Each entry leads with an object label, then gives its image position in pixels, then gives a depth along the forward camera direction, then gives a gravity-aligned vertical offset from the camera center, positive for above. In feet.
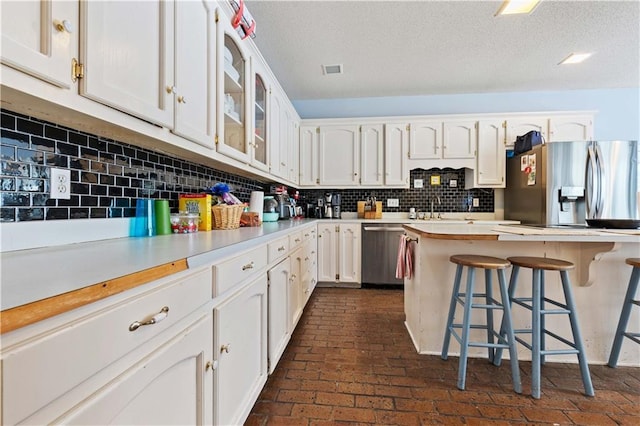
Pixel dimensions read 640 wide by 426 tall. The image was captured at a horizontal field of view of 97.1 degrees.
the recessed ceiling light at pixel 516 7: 7.18 +5.35
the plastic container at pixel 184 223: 5.08 -0.24
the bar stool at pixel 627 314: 5.35 -1.99
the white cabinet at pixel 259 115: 7.11 +2.66
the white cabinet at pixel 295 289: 6.57 -1.96
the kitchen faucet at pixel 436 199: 13.17 +0.58
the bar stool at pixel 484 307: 5.08 -1.81
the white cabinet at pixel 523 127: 11.82 +3.60
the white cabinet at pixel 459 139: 12.17 +3.15
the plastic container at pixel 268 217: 9.11 -0.21
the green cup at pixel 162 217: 4.74 -0.12
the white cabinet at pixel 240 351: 3.22 -1.89
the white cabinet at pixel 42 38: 2.15 +1.42
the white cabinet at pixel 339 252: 11.75 -1.73
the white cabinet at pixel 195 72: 4.14 +2.23
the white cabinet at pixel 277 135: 8.75 +2.51
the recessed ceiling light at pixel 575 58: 9.67 +5.39
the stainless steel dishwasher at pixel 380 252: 11.44 -1.68
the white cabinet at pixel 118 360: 1.30 -0.91
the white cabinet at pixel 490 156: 12.05 +2.39
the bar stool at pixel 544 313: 4.90 -1.83
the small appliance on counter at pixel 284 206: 10.21 +0.17
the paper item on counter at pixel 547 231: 5.30 -0.38
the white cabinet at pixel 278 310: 5.02 -1.94
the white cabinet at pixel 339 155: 12.71 +2.54
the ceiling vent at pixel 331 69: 10.38 +5.32
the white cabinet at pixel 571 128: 11.68 +3.50
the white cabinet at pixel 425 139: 12.29 +3.15
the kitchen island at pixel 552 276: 5.48 -1.37
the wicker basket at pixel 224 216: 5.90 -0.12
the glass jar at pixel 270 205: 9.20 +0.18
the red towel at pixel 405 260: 7.23 -1.27
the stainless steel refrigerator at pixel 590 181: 9.95 +1.11
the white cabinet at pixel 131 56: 2.79 +1.75
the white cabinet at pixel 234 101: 5.54 +2.46
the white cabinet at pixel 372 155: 12.59 +2.51
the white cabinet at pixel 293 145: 11.21 +2.78
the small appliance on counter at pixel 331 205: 13.03 +0.27
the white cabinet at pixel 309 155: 12.89 +2.55
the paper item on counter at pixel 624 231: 5.20 -0.36
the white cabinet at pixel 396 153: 12.46 +2.57
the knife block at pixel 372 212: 12.99 -0.04
